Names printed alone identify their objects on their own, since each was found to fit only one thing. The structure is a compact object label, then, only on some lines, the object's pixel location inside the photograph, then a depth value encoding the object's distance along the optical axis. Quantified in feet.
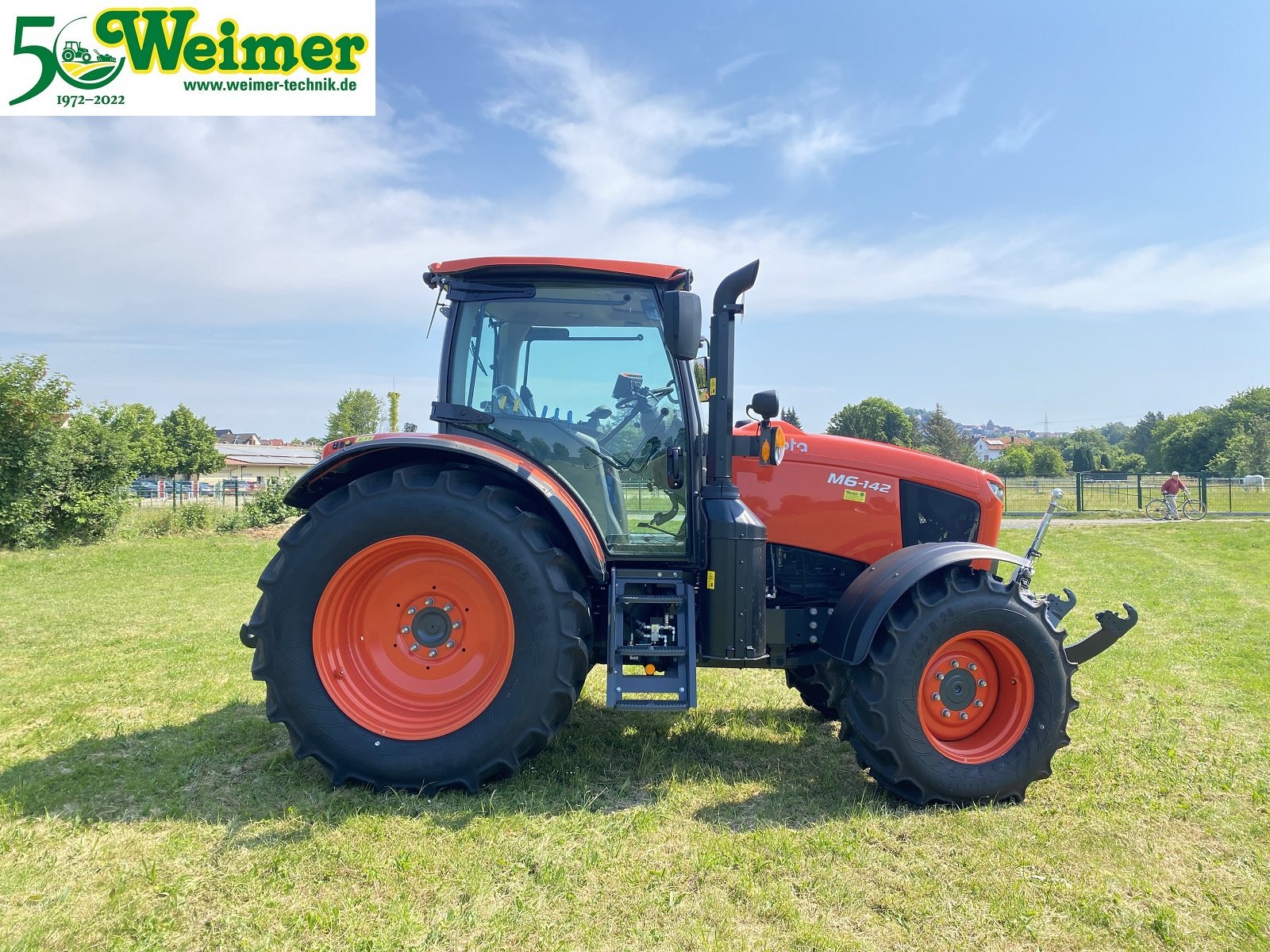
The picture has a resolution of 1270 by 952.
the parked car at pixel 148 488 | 86.37
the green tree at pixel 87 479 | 49.39
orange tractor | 11.67
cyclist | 73.87
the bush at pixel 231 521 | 63.82
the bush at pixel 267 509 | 67.21
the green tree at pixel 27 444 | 46.50
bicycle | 75.43
